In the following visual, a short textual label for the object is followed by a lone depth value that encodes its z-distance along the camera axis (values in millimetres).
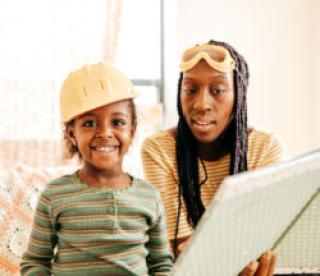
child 1587
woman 1839
